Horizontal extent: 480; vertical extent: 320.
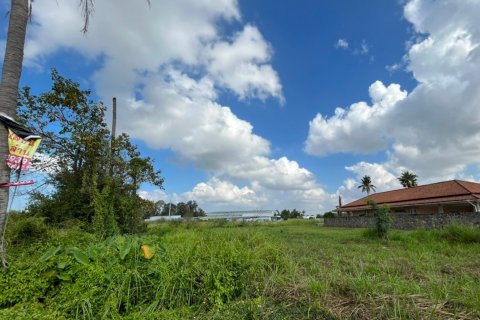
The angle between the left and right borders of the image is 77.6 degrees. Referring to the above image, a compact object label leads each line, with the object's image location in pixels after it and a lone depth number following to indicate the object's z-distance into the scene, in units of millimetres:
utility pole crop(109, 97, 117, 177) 14609
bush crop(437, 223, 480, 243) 10484
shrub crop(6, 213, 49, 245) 5336
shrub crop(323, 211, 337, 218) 41244
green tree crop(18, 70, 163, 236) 12727
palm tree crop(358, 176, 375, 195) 58156
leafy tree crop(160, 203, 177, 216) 75381
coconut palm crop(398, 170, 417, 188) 48000
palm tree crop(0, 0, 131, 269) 4133
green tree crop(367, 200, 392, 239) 13625
